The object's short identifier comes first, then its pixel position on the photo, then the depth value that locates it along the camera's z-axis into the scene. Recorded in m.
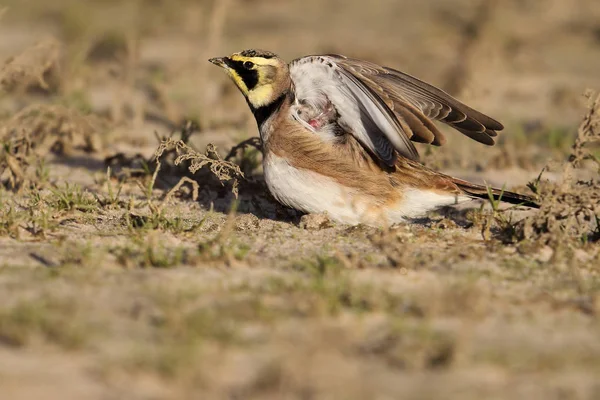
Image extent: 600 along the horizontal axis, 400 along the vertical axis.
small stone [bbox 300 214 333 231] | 10.89
